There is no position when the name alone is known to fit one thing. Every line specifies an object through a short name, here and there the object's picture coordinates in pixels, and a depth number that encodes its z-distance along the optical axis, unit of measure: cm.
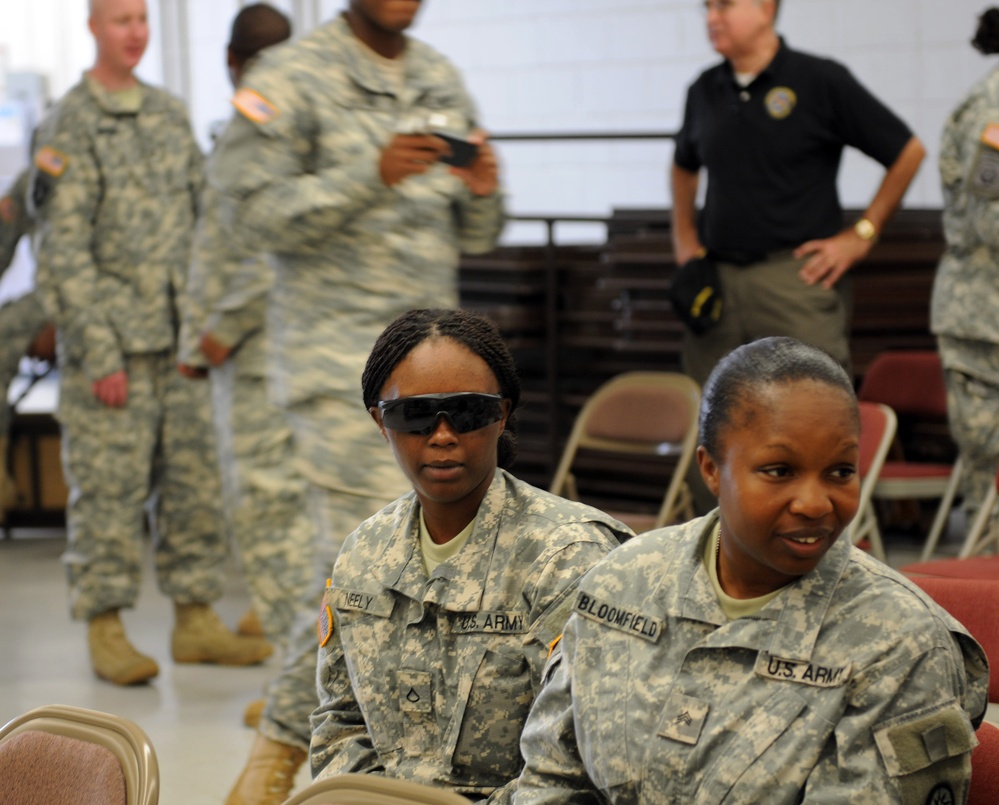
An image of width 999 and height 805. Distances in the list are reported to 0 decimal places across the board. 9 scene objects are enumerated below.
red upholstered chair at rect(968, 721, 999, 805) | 273
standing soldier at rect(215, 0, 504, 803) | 474
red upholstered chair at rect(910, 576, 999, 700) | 361
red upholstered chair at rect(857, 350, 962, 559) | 893
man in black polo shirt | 665
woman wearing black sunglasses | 321
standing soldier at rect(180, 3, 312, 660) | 649
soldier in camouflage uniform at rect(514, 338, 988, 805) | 246
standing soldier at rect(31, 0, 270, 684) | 722
